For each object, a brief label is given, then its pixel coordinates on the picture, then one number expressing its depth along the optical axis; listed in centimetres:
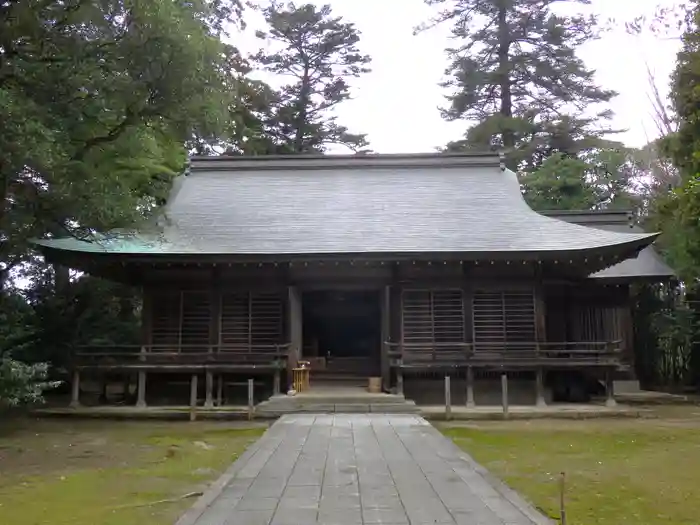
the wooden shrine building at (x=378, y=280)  1397
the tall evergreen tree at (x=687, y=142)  1276
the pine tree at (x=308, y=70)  3219
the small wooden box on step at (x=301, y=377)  1406
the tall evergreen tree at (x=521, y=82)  2888
